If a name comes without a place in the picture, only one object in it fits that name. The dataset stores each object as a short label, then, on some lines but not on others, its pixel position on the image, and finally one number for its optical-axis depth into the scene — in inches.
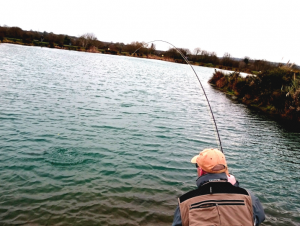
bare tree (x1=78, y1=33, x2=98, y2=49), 3846.2
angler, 92.3
